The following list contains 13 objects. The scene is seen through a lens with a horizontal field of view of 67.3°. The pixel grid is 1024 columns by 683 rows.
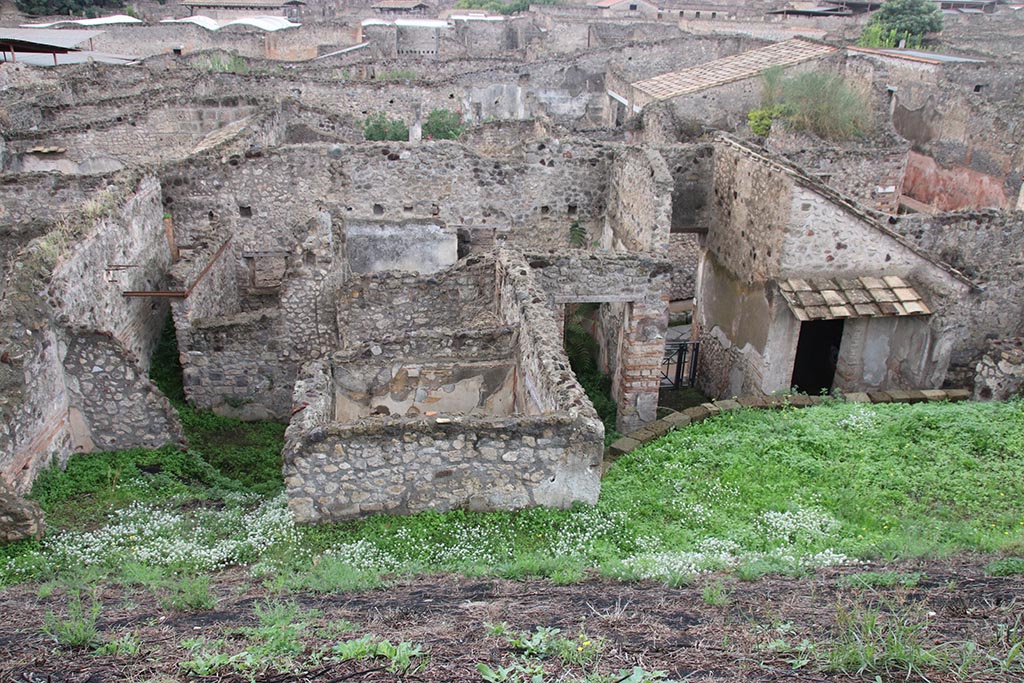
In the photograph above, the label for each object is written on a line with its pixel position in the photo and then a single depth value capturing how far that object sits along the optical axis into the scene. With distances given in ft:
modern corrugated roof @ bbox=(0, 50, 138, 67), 84.89
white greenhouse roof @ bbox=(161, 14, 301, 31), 112.06
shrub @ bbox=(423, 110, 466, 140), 71.00
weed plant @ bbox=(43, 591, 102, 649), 14.93
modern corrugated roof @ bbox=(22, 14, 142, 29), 105.09
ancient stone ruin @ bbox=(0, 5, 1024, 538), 23.54
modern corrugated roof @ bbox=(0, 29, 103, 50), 84.58
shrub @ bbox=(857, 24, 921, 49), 105.50
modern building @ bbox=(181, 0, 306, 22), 132.96
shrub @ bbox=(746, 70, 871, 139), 55.01
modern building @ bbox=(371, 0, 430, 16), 140.26
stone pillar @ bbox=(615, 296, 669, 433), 35.01
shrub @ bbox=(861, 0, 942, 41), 114.42
